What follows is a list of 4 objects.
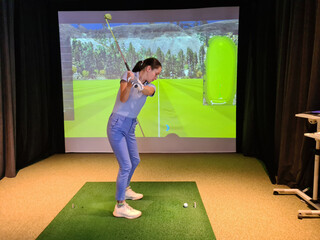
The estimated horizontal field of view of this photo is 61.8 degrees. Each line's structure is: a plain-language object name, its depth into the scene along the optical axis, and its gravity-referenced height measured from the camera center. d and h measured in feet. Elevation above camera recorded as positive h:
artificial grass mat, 6.57 -3.80
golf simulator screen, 14.83 +0.38
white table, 7.40 -3.30
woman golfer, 6.78 -0.98
